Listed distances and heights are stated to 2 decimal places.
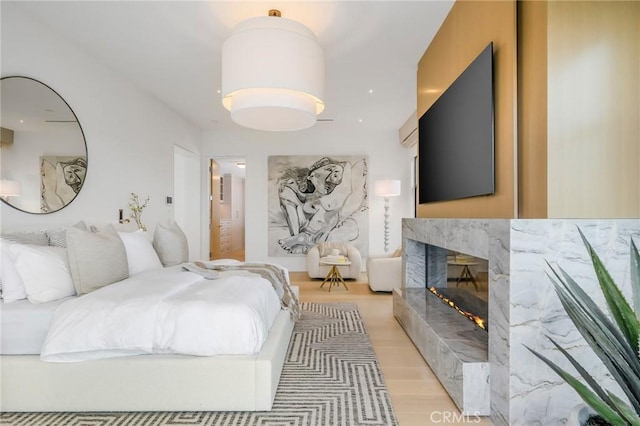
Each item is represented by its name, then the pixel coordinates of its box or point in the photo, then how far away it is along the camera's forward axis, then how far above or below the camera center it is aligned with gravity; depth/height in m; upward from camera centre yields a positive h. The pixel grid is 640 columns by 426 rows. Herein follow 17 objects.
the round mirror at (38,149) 2.66 +0.55
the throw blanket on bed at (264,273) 2.85 -0.48
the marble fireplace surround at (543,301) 1.61 -0.39
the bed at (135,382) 1.87 -0.89
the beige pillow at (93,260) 2.26 -0.31
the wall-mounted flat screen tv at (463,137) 2.14 +0.58
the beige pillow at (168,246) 3.48 -0.31
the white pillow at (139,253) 2.88 -0.33
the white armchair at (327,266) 5.73 -0.80
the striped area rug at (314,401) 1.81 -1.06
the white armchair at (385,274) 4.80 -0.80
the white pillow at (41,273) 2.11 -0.37
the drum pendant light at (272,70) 2.26 +0.96
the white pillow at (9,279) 2.13 -0.40
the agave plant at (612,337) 1.02 -0.36
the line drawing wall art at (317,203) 6.57 +0.24
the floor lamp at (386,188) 5.95 +0.48
